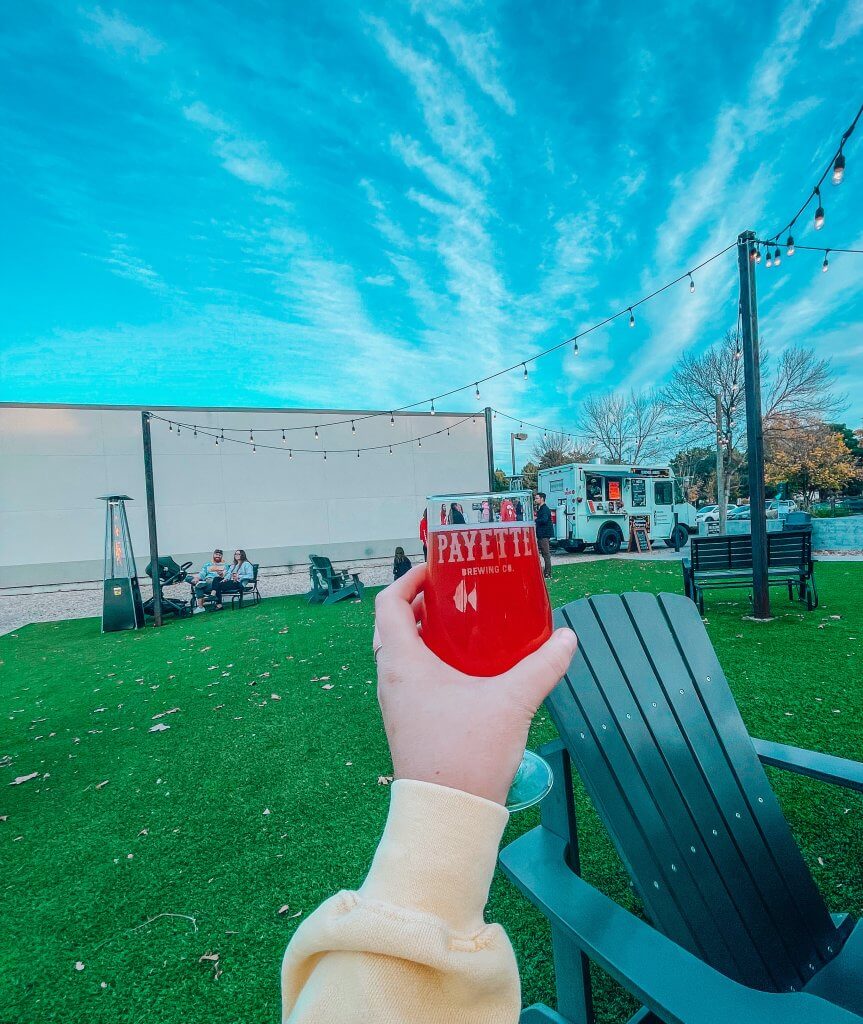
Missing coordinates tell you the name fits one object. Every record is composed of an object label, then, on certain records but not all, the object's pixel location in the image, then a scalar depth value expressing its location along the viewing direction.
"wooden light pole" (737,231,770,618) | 5.52
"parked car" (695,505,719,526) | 28.39
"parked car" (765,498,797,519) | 27.10
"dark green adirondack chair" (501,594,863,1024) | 0.95
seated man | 10.33
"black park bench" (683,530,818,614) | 6.14
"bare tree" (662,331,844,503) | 18.22
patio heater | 8.70
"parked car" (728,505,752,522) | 26.94
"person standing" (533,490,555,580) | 10.34
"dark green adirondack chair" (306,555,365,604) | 10.11
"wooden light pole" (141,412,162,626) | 8.68
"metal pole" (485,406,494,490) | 14.06
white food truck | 15.59
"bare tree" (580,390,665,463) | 29.77
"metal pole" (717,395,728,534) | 17.42
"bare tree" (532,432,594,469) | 34.75
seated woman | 10.21
